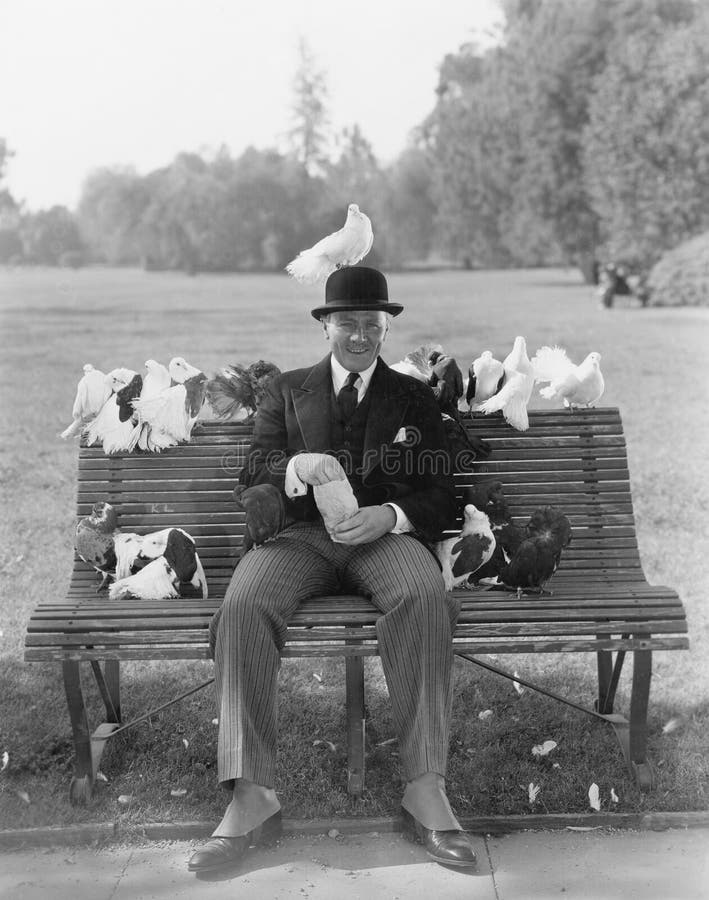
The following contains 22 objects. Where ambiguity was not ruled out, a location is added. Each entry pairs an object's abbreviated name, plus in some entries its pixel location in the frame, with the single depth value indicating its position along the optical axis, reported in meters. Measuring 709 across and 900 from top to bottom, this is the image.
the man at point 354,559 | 2.94
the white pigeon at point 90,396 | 3.82
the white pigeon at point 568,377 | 3.91
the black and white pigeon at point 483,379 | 3.86
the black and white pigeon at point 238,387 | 3.87
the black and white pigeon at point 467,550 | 3.51
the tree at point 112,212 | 12.95
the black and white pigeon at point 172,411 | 3.80
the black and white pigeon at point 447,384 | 3.82
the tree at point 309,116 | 11.32
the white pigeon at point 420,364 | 3.88
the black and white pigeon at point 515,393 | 3.83
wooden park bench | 3.16
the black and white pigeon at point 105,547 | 3.58
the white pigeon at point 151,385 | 3.82
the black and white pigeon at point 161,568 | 3.49
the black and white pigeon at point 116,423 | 3.79
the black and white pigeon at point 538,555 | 3.38
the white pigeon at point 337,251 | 3.75
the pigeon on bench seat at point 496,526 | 3.55
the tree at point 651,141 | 20.31
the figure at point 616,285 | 22.61
